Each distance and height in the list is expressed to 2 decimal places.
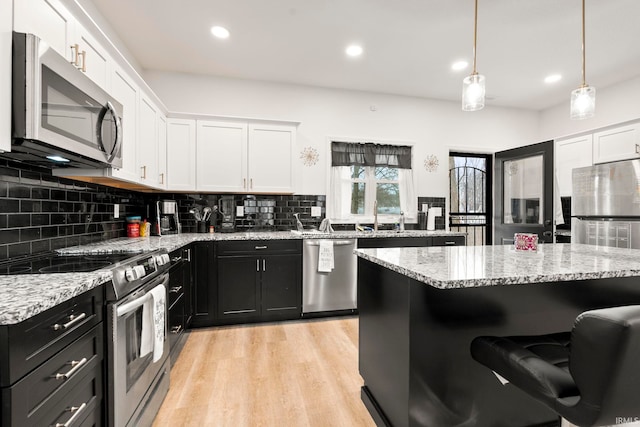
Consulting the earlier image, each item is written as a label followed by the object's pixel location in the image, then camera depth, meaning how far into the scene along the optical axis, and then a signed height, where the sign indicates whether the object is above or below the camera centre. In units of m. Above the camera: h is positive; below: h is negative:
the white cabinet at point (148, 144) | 2.63 +0.64
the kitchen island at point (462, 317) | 1.33 -0.49
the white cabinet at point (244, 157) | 3.33 +0.65
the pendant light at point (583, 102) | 2.03 +0.76
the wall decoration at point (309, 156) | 3.94 +0.76
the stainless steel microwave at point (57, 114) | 1.22 +0.48
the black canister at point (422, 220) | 4.35 -0.07
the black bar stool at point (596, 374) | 0.80 -0.46
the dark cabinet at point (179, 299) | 2.27 -0.69
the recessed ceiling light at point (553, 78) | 3.63 +1.66
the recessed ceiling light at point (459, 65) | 3.35 +1.67
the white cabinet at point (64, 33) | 1.31 +0.91
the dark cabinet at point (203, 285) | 2.98 -0.68
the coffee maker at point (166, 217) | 3.28 -0.03
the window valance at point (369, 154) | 4.04 +0.82
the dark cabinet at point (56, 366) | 0.80 -0.48
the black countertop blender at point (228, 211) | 3.62 +0.04
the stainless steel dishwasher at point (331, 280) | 3.25 -0.71
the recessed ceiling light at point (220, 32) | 2.73 +1.66
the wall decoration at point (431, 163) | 4.38 +0.75
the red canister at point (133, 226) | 2.97 -0.11
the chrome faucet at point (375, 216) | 3.94 -0.01
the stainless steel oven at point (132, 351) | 1.30 -0.63
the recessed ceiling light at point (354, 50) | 3.03 +1.67
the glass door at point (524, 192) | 3.74 +0.31
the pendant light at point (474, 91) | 1.96 +0.80
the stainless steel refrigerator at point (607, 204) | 3.00 +0.12
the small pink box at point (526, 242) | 1.96 -0.18
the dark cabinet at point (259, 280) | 3.05 -0.67
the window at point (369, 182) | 4.03 +0.45
